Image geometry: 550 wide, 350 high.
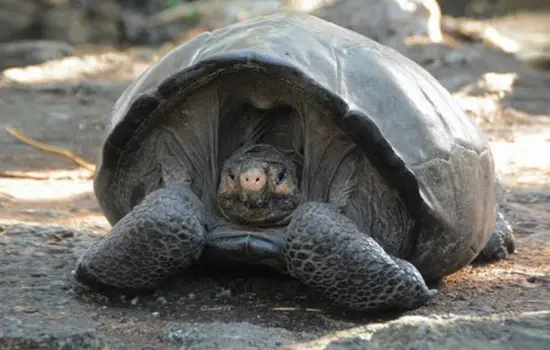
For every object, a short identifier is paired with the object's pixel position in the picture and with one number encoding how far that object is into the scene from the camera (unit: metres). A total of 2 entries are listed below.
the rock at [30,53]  22.62
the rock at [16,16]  27.78
